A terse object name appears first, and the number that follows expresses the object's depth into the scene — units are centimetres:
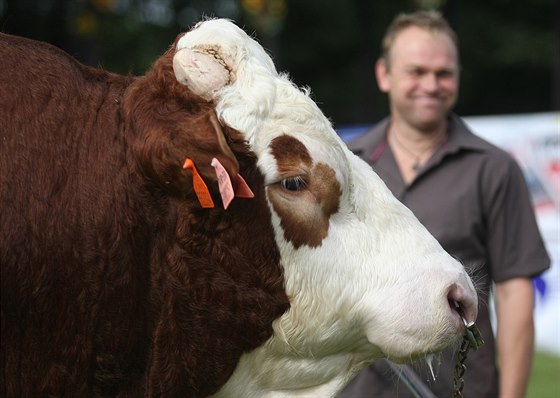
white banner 1066
